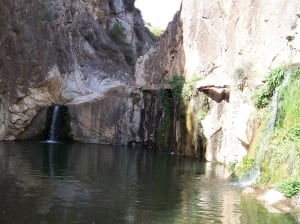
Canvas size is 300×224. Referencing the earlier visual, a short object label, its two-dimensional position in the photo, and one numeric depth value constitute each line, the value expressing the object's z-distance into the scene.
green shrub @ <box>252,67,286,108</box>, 14.03
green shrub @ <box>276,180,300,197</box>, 9.84
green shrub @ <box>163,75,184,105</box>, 24.29
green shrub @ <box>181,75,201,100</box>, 22.60
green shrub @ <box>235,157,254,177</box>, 13.61
